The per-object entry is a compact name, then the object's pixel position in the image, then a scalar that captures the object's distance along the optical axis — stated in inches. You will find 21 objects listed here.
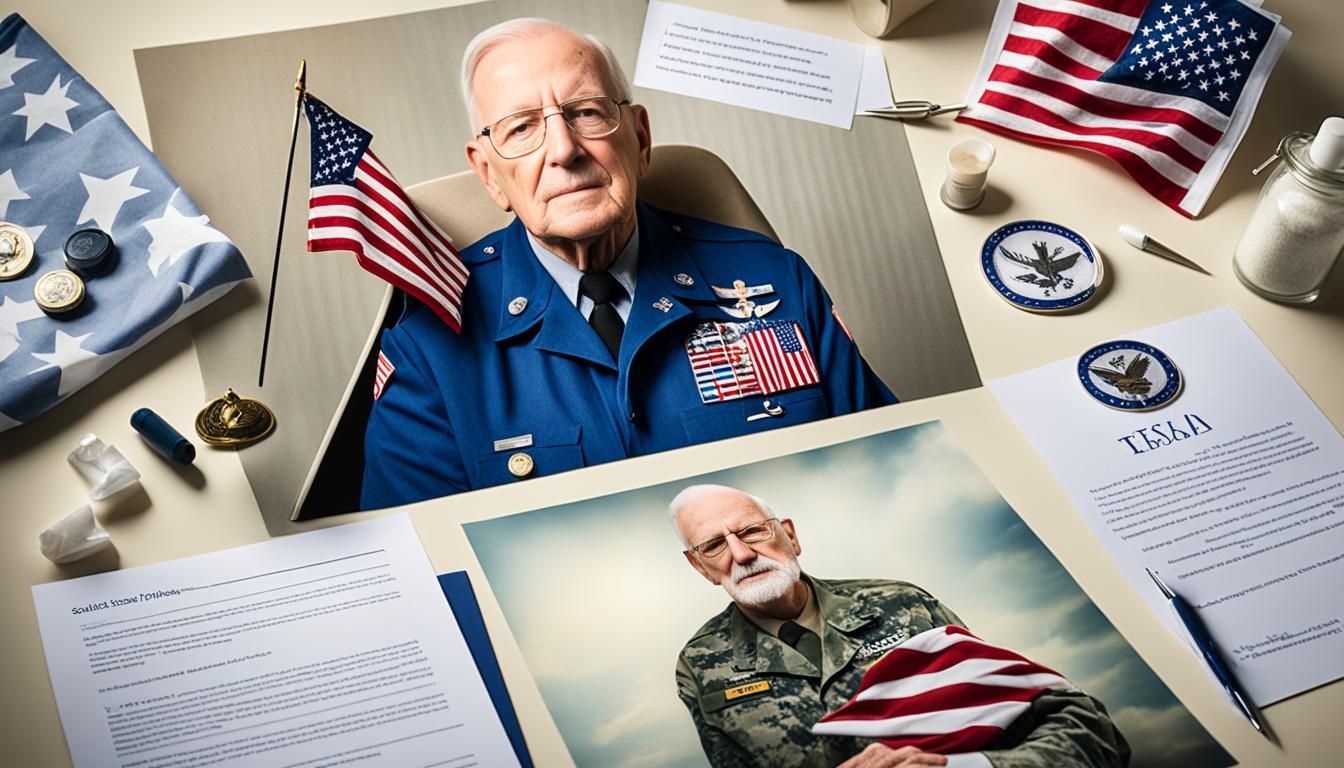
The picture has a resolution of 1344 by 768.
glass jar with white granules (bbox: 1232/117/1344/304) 76.3
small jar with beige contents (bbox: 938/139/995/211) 85.0
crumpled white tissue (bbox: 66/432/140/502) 73.0
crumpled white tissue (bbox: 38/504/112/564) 70.3
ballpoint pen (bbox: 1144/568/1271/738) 67.7
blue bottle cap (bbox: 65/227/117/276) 79.4
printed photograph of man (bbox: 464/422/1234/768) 65.1
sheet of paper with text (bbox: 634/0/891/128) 90.7
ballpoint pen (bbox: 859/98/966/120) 90.8
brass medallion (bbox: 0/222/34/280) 79.7
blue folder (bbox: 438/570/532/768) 66.0
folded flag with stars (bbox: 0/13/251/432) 77.0
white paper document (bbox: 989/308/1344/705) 70.6
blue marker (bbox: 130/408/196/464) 74.3
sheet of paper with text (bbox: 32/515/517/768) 65.2
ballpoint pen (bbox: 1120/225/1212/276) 85.6
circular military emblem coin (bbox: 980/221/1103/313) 83.2
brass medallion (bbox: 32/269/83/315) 78.2
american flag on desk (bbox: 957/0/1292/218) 86.8
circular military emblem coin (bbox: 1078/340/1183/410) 79.2
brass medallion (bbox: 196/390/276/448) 75.4
